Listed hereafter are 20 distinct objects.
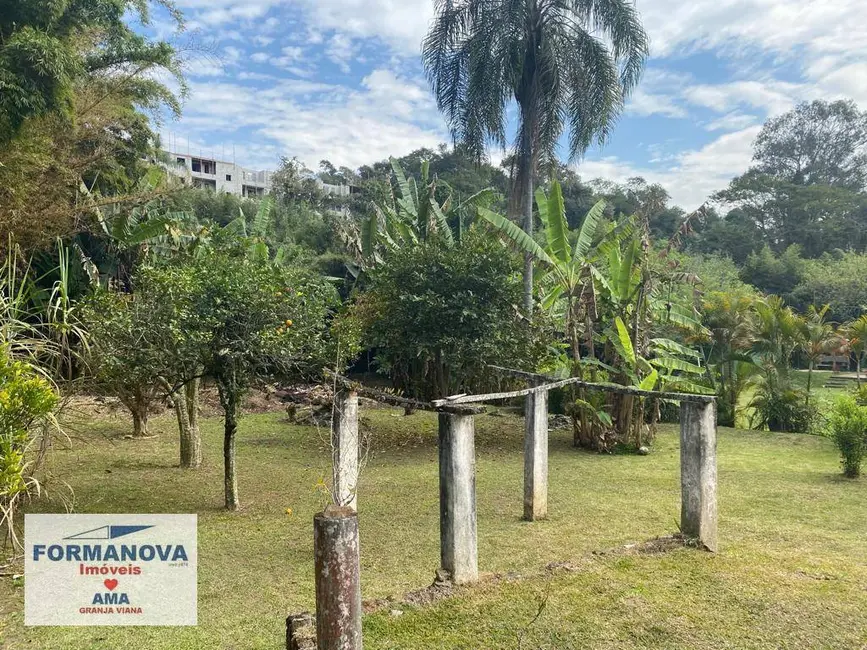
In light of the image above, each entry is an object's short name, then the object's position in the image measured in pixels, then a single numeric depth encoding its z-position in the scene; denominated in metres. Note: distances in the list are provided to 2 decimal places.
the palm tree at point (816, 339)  11.46
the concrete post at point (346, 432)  4.86
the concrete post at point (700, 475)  4.53
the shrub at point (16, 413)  3.69
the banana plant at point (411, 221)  11.58
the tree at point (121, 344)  5.33
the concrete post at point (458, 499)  3.88
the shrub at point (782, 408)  11.51
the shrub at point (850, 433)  7.48
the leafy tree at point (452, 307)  9.03
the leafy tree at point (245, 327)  5.43
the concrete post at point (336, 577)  2.38
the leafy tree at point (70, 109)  7.37
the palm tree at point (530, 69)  11.74
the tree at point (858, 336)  11.38
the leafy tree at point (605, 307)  9.01
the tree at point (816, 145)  37.50
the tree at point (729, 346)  12.10
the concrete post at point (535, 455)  5.57
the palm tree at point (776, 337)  11.48
